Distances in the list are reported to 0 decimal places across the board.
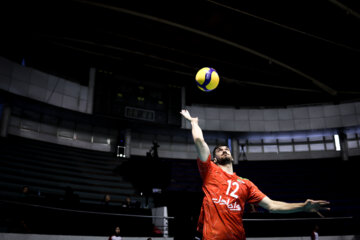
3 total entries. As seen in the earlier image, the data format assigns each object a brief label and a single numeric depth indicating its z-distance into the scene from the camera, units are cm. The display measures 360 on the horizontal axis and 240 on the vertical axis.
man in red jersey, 259
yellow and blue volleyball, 458
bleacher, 1393
